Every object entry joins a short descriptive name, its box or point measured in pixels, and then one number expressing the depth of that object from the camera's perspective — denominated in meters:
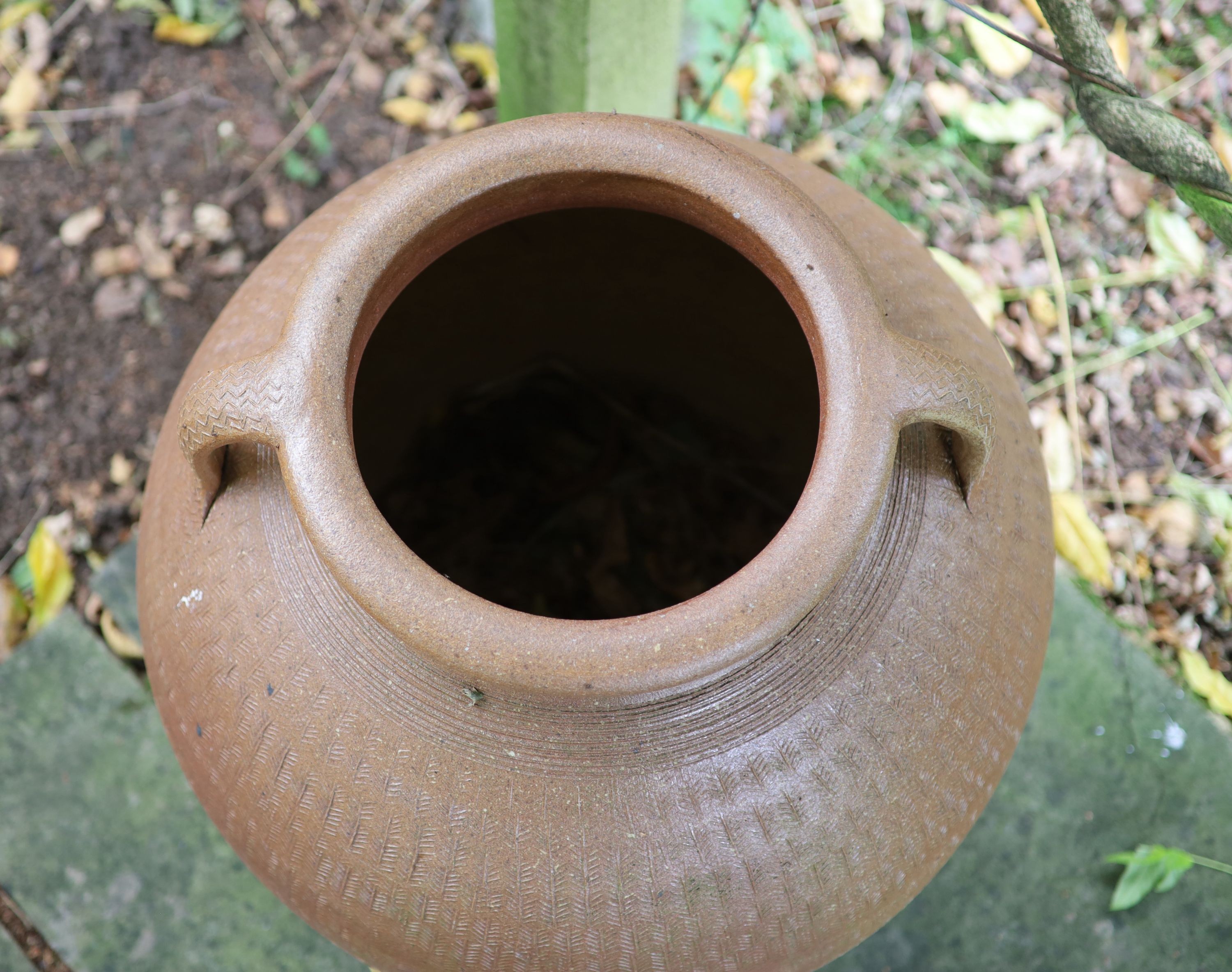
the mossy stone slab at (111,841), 1.68
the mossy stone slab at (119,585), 1.88
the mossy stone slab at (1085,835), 1.73
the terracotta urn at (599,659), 0.89
